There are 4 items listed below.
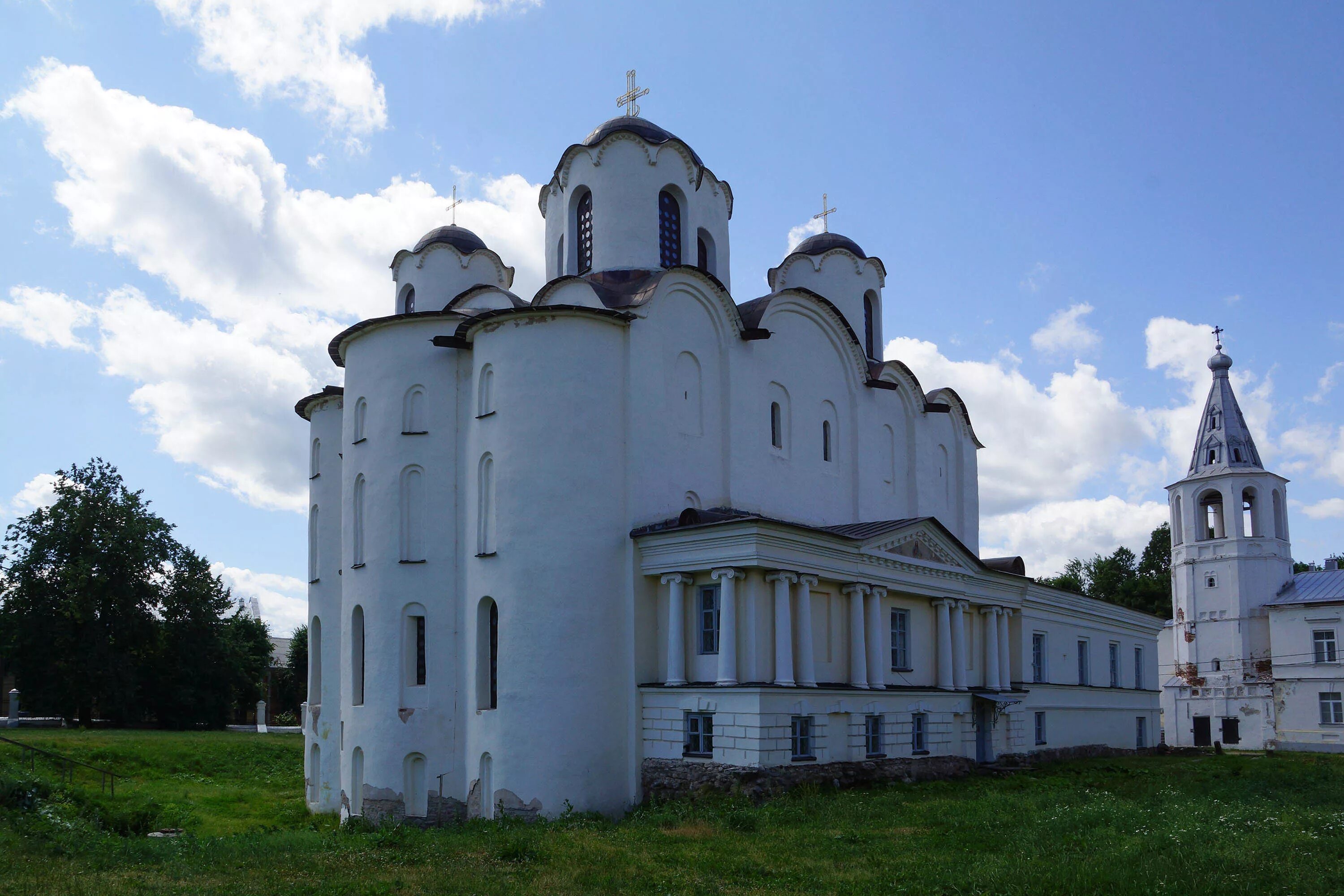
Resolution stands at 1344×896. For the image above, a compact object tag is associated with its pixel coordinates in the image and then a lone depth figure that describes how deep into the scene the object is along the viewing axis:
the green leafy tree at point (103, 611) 42.34
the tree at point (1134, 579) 67.56
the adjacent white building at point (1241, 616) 44.84
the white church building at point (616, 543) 21.25
